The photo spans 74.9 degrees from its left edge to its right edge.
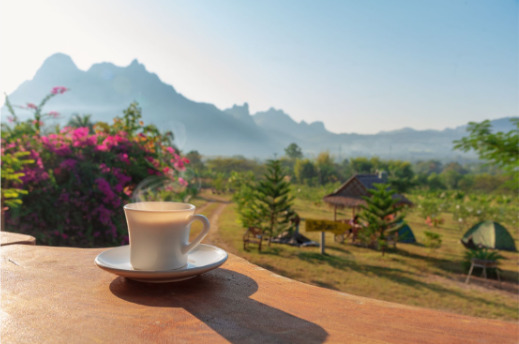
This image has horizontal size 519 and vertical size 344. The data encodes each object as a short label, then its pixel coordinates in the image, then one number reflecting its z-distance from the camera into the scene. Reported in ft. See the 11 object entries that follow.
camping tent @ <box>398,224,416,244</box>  35.17
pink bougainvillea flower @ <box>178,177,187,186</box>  15.94
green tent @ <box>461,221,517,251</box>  31.09
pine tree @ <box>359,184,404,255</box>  28.50
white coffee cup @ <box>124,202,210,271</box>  2.66
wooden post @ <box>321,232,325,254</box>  27.30
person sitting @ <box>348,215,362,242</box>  32.86
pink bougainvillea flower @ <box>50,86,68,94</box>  15.17
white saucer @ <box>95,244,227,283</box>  2.40
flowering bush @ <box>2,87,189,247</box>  11.51
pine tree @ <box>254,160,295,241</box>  29.78
